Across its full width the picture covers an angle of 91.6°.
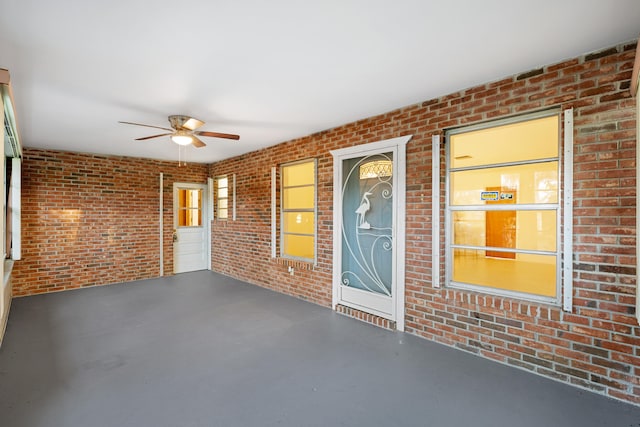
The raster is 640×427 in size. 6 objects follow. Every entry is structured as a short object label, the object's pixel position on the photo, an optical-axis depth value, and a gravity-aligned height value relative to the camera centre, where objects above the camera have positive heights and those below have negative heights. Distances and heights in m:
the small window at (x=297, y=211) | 5.58 +0.01
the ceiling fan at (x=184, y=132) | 3.84 +1.02
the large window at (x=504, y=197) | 3.13 +0.18
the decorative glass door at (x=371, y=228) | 3.93 -0.23
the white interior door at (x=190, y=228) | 7.59 -0.41
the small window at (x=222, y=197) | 7.47 +0.35
